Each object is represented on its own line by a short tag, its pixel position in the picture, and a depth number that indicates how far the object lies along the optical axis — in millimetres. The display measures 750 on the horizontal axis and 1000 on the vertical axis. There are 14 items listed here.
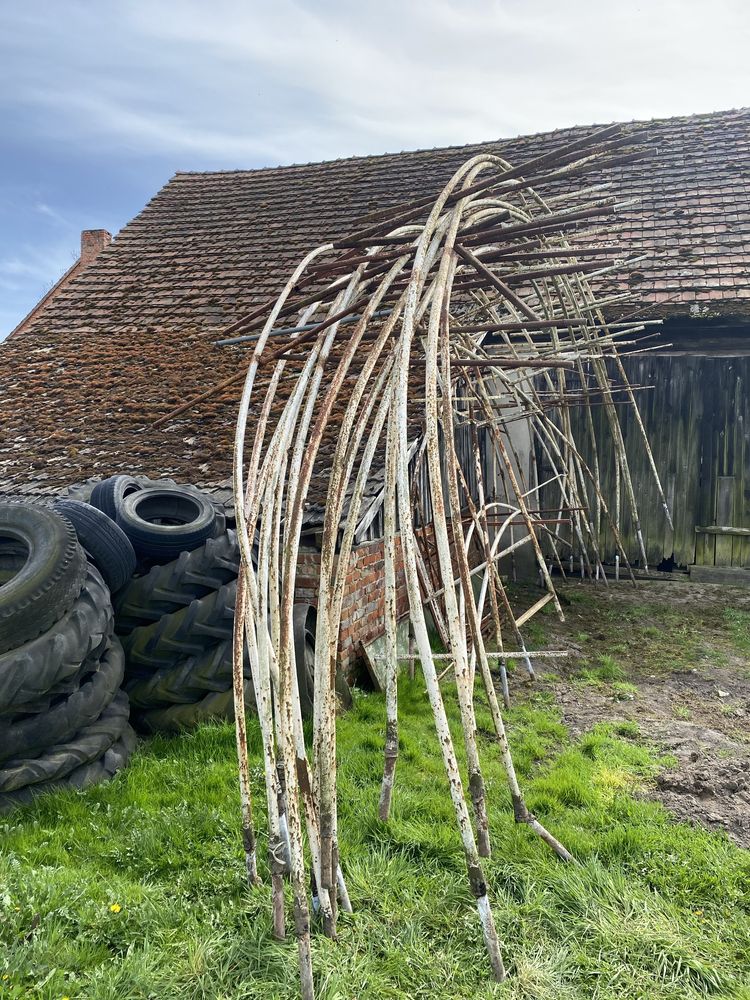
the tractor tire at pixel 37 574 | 3514
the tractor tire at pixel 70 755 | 3418
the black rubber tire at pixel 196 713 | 4250
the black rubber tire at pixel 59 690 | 3514
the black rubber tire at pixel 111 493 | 4773
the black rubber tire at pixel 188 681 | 4254
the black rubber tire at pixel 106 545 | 4316
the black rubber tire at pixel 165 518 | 4570
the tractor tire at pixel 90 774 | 3443
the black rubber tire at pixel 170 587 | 4391
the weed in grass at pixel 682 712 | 4681
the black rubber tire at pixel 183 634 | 4262
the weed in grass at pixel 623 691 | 5062
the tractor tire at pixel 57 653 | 3373
